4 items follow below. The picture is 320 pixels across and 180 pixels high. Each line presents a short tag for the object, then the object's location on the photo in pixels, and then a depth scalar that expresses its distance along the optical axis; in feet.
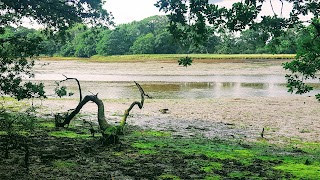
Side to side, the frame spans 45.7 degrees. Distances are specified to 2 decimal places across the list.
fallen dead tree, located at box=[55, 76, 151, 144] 36.29
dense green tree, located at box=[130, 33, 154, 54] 350.64
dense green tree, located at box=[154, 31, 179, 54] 344.69
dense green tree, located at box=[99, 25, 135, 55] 373.81
